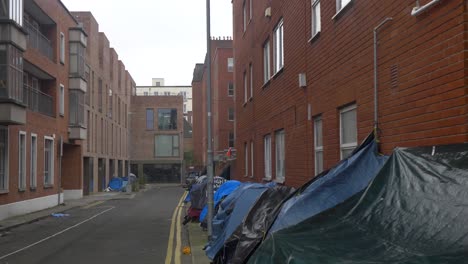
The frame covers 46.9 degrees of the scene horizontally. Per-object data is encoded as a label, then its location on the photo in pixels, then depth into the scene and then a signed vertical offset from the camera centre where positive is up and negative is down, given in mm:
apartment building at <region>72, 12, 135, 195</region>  42000 +4123
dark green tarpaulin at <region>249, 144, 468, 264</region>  3731 -538
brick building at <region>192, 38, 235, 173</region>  54875 +5790
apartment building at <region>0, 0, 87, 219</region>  20234 +2514
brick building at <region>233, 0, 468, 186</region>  5262 +1068
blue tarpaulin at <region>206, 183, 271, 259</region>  9047 -1048
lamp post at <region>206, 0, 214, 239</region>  12078 +572
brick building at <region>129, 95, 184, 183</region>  73269 +2975
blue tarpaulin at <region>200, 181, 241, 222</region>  13492 -894
